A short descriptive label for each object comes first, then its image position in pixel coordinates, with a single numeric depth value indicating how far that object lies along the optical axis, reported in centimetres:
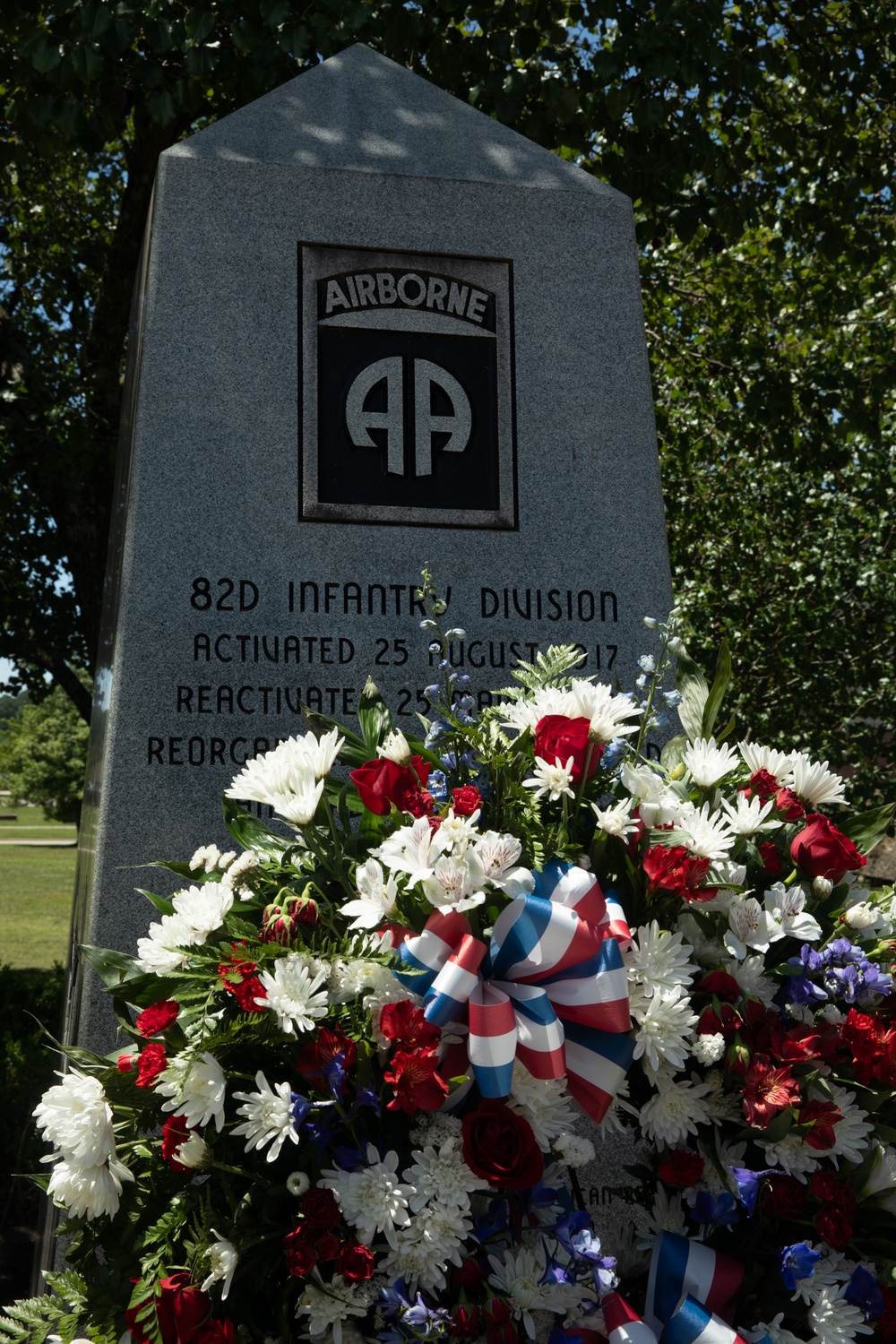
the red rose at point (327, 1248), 168
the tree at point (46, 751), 4888
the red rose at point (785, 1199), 188
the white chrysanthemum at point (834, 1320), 182
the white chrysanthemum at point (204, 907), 197
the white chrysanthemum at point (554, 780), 197
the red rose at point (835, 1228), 185
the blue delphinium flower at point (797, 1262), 183
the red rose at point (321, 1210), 170
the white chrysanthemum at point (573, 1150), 188
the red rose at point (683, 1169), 191
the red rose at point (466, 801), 190
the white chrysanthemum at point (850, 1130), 193
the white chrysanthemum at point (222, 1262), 170
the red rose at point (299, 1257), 168
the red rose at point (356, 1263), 167
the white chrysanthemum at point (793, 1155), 191
